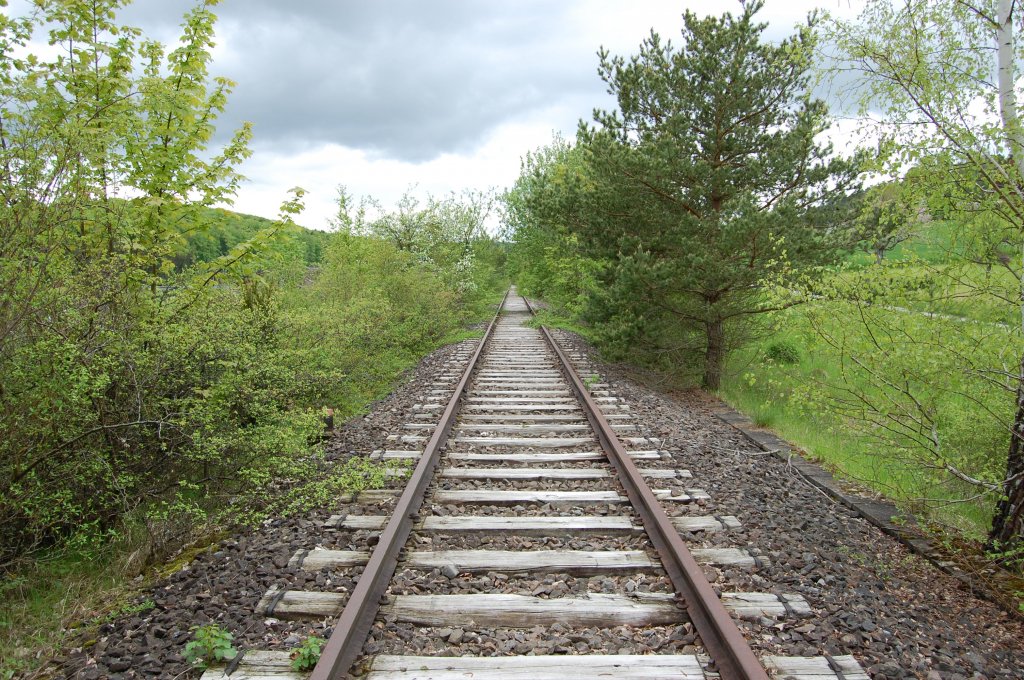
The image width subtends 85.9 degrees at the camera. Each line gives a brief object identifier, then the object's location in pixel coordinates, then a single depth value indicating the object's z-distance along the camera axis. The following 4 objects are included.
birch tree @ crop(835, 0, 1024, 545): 3.55
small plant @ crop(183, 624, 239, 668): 2.64
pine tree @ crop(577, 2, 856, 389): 8.12
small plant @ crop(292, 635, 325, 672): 2.56
